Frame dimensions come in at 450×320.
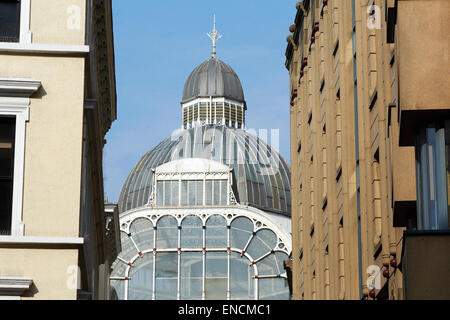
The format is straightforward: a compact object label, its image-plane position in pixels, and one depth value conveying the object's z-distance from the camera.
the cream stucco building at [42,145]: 23.80
